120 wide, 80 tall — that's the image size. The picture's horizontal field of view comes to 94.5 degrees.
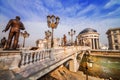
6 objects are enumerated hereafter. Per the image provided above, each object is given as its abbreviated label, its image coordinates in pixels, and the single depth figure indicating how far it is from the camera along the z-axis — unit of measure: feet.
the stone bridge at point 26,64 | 7.74
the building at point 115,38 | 100.31
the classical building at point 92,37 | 120.82
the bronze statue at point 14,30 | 14.37
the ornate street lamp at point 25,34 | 46.65
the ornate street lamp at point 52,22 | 19.88
